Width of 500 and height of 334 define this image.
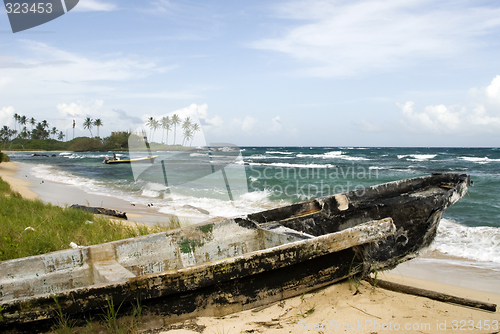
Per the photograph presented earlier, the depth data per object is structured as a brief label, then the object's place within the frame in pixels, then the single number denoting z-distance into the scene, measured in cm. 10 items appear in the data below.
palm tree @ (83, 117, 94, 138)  9762
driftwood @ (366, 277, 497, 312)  375
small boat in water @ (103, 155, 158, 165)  3888
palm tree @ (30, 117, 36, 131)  10075
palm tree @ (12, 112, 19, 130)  9799
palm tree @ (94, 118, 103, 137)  9762
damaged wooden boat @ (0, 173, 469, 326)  288
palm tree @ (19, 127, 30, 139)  10319
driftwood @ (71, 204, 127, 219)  940
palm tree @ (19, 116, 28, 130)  9881
